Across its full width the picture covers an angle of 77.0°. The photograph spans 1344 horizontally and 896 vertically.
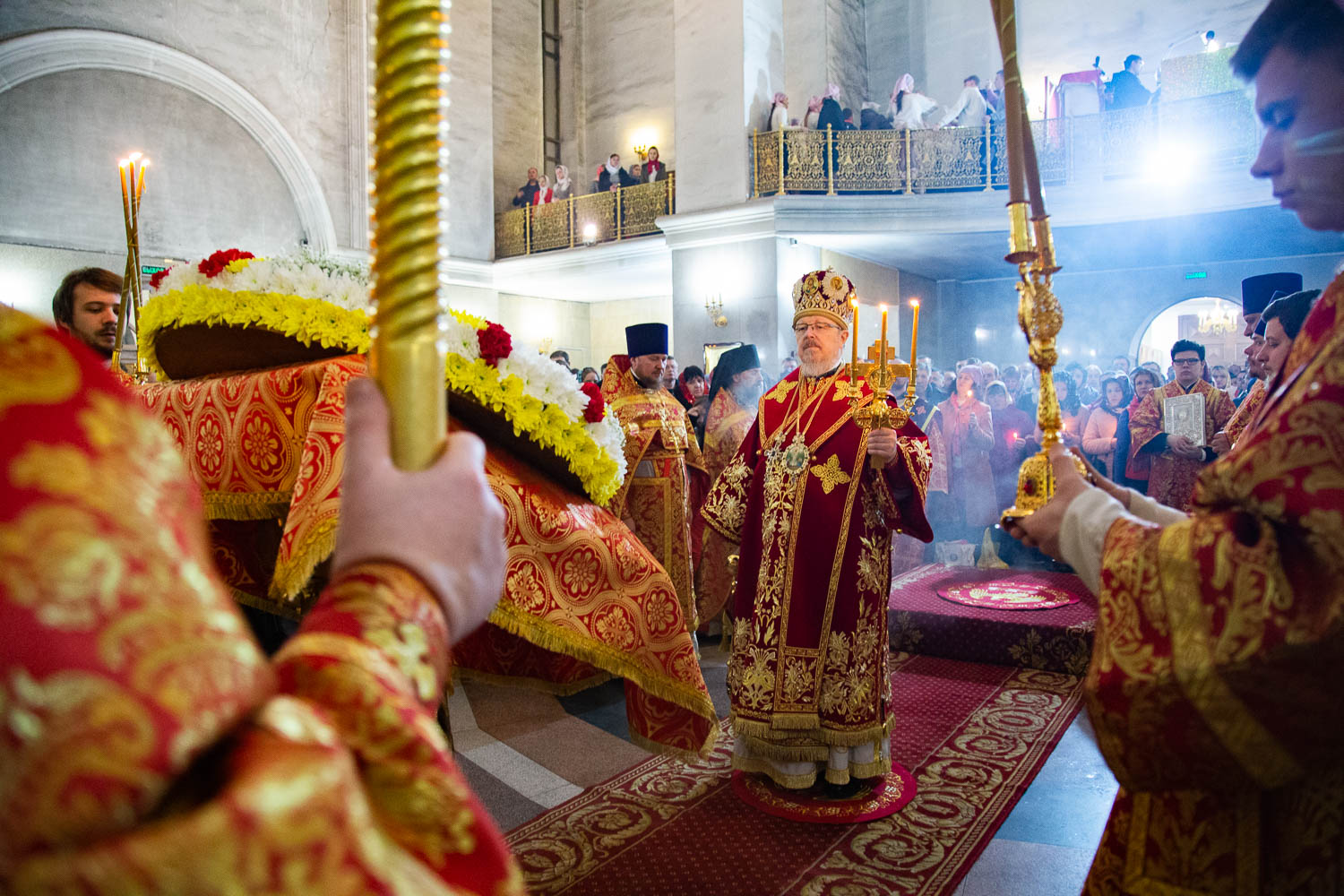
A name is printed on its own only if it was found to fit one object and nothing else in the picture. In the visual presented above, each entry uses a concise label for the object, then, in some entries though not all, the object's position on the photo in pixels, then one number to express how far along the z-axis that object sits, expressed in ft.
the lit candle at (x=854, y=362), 9.46
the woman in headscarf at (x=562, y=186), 54.75
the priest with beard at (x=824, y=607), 10.70
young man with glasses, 18.97
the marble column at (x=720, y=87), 41.29
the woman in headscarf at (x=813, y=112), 42.39
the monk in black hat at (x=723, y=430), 20.17
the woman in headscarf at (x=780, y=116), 41.45
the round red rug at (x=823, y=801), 10.32
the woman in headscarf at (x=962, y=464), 25.54
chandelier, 54.44
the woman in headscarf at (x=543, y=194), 54.70
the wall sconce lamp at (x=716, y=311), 42.06
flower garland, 4.99
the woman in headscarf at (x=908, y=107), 43.16
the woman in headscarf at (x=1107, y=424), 23.93
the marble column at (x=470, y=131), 50.14
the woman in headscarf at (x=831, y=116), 41.73
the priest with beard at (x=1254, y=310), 14.26
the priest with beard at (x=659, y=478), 17.04
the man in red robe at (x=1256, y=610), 2.79
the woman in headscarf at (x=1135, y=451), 20.93
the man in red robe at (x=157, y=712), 1.26
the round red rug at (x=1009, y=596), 18.17
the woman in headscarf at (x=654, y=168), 48.70
